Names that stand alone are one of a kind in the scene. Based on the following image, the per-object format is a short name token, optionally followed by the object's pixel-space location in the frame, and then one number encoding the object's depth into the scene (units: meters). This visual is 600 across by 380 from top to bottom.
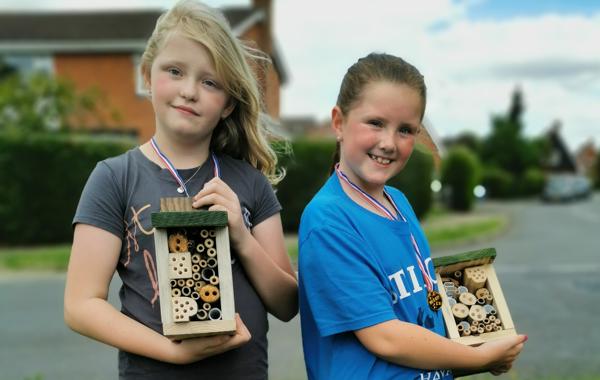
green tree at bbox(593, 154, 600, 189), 71.85
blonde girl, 1.71
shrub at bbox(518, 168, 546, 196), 51.47
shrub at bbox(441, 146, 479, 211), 25.66
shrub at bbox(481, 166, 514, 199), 48.25
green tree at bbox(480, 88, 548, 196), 55.56
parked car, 41.50
